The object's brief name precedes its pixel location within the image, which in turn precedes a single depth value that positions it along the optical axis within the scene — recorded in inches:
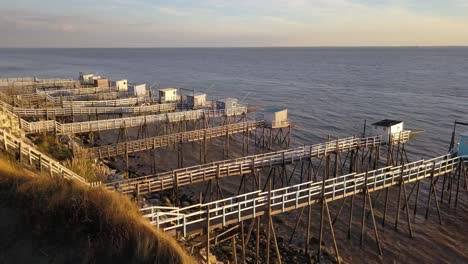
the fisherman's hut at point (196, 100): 1747.0
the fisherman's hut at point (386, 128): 1177.7
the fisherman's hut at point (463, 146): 1037.8
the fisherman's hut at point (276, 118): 1453.0
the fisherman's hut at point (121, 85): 2169.7
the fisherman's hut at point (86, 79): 2382.3
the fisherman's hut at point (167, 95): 1868.8
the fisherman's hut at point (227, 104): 1659.7
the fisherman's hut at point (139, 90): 2075.4
